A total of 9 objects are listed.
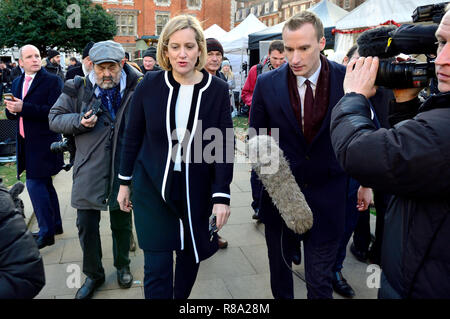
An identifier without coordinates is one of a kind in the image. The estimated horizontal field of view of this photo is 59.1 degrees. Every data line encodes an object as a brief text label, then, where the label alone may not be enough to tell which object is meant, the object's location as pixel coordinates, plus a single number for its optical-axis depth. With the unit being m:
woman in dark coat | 2.44
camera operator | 1.19
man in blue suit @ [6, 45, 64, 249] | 4.25
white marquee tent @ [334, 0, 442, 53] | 7.54
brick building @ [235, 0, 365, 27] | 41.23
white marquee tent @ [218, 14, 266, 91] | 16.38
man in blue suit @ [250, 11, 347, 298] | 2.57
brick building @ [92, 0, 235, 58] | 47.56
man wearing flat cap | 3.16
